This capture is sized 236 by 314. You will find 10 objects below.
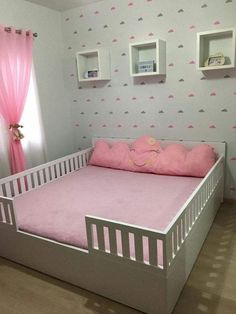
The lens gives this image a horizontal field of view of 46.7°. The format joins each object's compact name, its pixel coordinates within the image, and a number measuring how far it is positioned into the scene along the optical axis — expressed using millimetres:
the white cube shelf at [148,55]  2834
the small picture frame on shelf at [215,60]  2592
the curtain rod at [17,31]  2652
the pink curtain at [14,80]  2656
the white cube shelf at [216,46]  2529
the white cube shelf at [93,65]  3166
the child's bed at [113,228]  1546
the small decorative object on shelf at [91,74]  3260
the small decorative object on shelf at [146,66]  2912
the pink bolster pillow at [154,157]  2703
